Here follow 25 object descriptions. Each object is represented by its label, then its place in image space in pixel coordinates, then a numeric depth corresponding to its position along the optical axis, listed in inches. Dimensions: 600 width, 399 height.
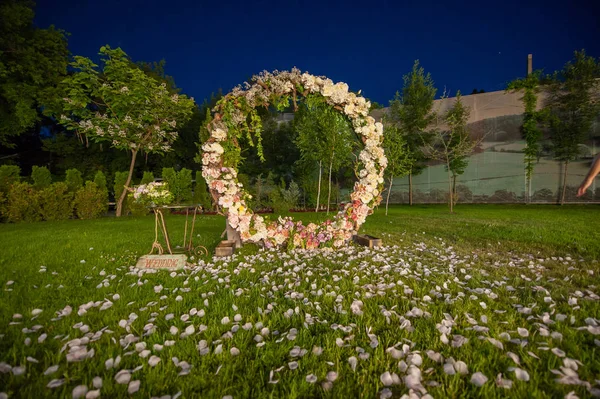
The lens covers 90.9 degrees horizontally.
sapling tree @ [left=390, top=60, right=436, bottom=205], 786.2
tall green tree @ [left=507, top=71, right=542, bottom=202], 675.4
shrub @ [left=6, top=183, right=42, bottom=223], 414.3
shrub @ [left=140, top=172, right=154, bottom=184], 586.6
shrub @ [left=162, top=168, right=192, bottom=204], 631.8
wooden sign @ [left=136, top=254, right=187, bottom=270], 168.6
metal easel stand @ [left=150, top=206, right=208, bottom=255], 174.9
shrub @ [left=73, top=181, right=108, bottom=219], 483.5
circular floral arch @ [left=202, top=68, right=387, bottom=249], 201.8
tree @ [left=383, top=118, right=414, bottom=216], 539.2
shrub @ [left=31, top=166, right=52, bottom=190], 523.5
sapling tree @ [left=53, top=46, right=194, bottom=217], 505.0
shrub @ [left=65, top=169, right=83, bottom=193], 526.6
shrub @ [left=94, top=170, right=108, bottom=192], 557.5
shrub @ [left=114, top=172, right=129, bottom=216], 569.5
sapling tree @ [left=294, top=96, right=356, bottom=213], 581.0
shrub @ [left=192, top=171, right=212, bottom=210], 621.3
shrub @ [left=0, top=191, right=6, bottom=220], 412.2
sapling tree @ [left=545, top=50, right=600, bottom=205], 629.3
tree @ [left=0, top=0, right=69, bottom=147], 524.4
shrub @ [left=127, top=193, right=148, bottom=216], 541.9
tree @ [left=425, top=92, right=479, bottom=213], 693.9
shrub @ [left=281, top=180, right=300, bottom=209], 638.5
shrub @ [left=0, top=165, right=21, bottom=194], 423.0
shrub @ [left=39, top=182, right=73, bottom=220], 441.7
